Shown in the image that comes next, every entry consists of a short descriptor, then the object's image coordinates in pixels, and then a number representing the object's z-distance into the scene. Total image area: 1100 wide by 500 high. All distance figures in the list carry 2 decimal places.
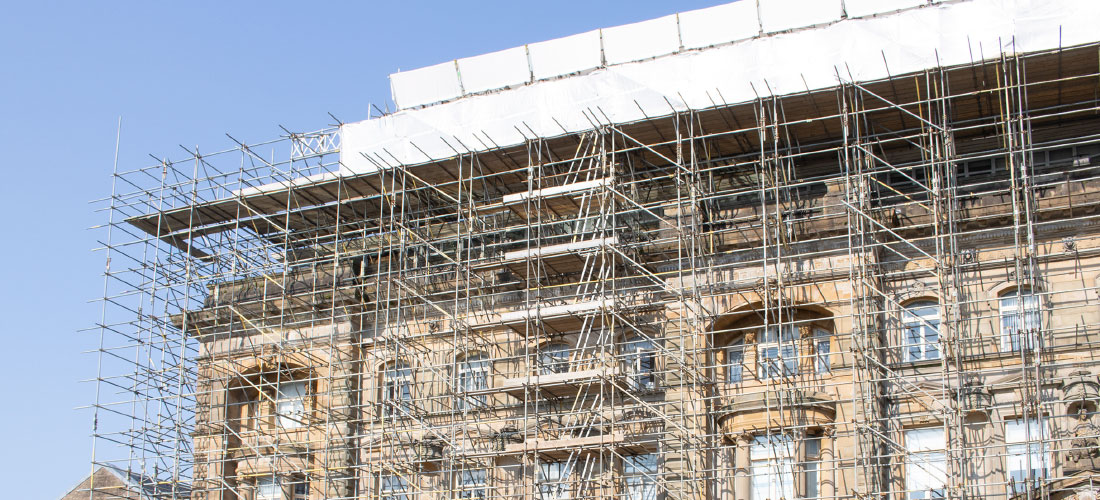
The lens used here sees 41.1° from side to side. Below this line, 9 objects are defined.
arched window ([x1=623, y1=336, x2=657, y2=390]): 36.72
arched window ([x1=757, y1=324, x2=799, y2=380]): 35.00
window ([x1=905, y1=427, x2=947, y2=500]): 33.22
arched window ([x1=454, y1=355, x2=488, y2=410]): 39.14
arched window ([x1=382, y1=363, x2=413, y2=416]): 38.94
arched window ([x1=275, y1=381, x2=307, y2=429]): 41.94
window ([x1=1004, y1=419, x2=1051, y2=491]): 32.22
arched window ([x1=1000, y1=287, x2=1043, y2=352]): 32.78
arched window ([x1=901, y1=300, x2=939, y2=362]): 34.97
